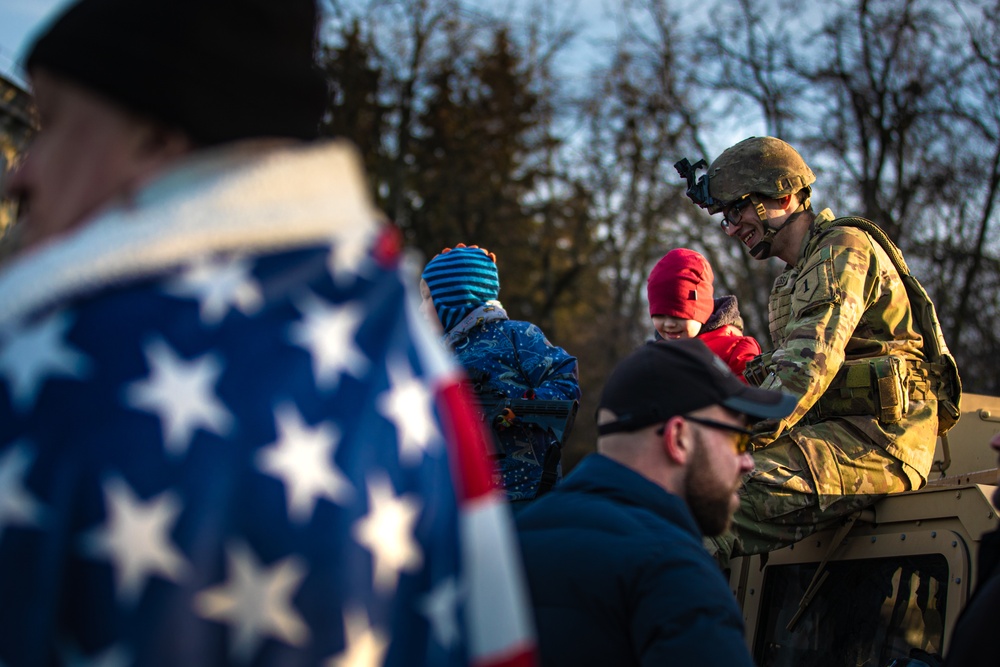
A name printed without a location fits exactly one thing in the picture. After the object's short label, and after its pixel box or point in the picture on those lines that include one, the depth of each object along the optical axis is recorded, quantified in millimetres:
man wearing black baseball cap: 2430
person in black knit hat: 1061
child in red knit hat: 5395
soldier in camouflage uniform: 4426
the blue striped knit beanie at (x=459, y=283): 5016
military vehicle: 3963
